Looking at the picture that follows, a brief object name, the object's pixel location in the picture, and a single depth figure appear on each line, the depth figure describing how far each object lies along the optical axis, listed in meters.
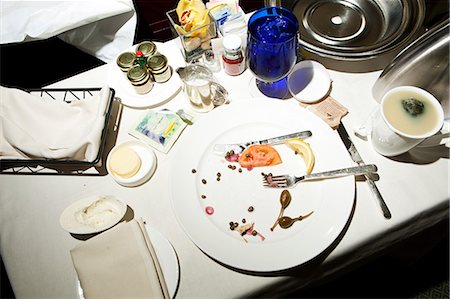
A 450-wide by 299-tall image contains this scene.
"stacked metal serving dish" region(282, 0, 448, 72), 0.77
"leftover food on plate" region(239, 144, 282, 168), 0.71
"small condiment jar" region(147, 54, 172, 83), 0.81
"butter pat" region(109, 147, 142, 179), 0.71
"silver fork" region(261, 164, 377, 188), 0.66
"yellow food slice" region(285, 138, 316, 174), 0.69
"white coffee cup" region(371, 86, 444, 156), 0.63
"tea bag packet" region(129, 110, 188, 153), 0.76
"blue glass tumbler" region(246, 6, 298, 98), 0.70
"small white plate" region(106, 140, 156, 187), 0.71
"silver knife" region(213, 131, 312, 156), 0.72
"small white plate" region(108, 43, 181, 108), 0.82
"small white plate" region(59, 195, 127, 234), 0.65
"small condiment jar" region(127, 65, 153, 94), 0.79
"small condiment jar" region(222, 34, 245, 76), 0.77
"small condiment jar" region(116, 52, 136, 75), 0.81
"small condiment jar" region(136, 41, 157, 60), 0.83
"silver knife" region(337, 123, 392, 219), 0.66
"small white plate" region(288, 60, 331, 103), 0.79
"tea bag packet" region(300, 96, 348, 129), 0.76
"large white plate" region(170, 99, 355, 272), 0.62
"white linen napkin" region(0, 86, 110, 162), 0.71
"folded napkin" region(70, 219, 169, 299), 0.59
